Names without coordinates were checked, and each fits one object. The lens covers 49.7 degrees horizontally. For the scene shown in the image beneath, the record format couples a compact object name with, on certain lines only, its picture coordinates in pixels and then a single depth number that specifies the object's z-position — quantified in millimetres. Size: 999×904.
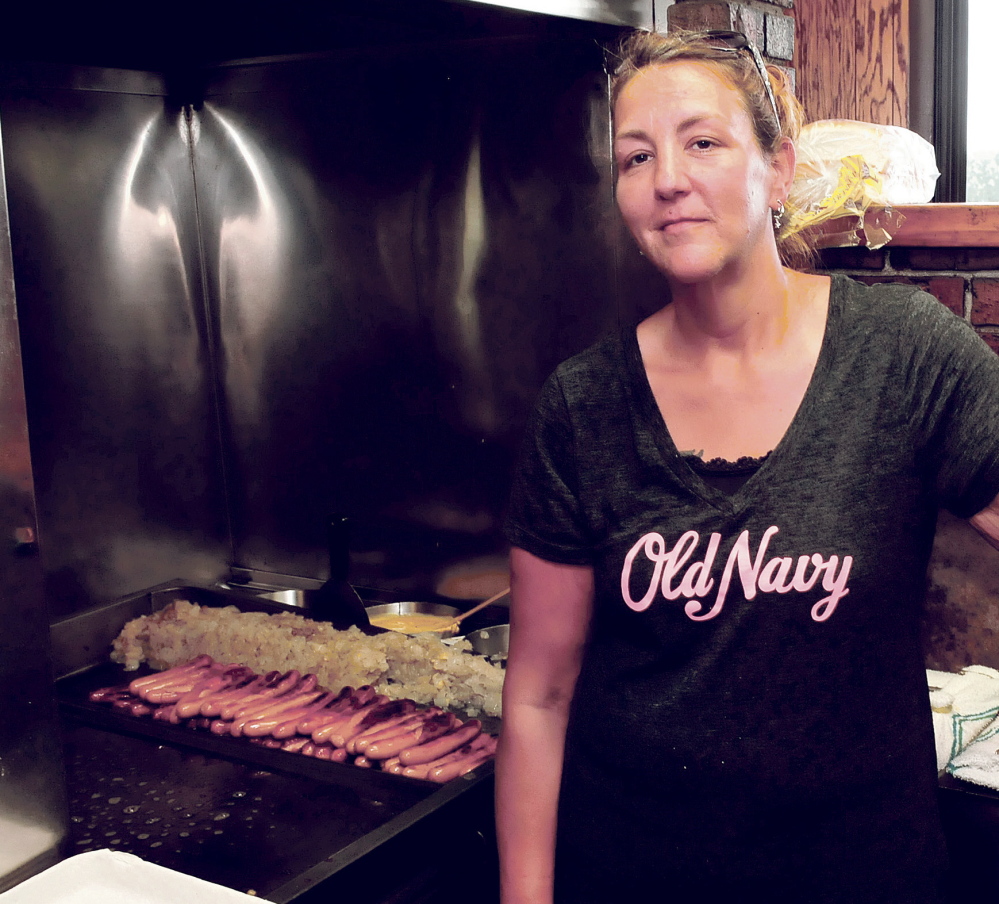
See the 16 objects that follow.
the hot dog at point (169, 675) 2467
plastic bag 2258
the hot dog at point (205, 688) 2320
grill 1712
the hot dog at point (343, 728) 2160
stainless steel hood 1979
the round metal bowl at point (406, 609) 3006
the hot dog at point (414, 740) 2082
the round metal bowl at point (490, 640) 2768
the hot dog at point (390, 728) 2127
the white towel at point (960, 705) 1861
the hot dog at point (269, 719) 2221
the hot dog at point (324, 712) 2223
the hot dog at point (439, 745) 2047
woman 1303
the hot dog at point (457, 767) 1979
